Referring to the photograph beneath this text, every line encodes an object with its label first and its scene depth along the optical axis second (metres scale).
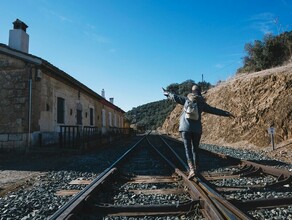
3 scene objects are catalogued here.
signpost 11.08
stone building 11.32
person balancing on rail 5.18
